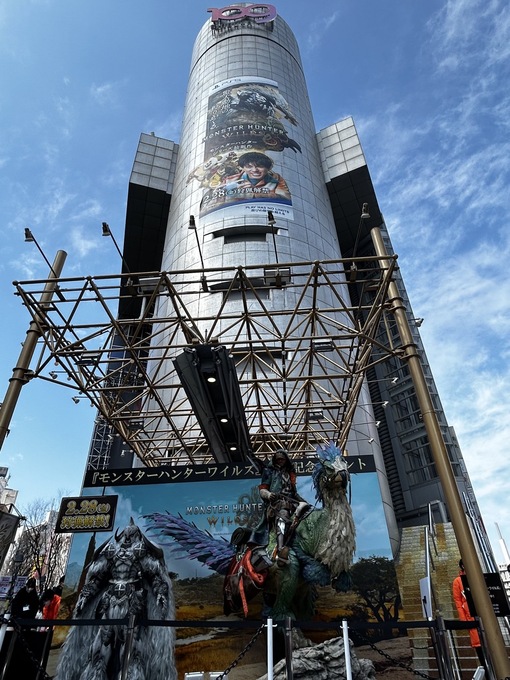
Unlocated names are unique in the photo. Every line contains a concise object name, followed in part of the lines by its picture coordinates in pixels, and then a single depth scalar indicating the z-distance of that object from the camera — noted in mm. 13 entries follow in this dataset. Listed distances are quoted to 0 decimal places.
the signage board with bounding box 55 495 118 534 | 10273
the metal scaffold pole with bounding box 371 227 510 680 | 4875
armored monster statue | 7340
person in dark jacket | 7895
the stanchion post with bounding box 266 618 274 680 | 4012
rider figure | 7359
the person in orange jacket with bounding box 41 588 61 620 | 10273
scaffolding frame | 9258
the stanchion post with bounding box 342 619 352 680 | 4012
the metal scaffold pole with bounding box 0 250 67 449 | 7426
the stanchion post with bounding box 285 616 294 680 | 4145
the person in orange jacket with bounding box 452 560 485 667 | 7052
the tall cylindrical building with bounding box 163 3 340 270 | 19578
